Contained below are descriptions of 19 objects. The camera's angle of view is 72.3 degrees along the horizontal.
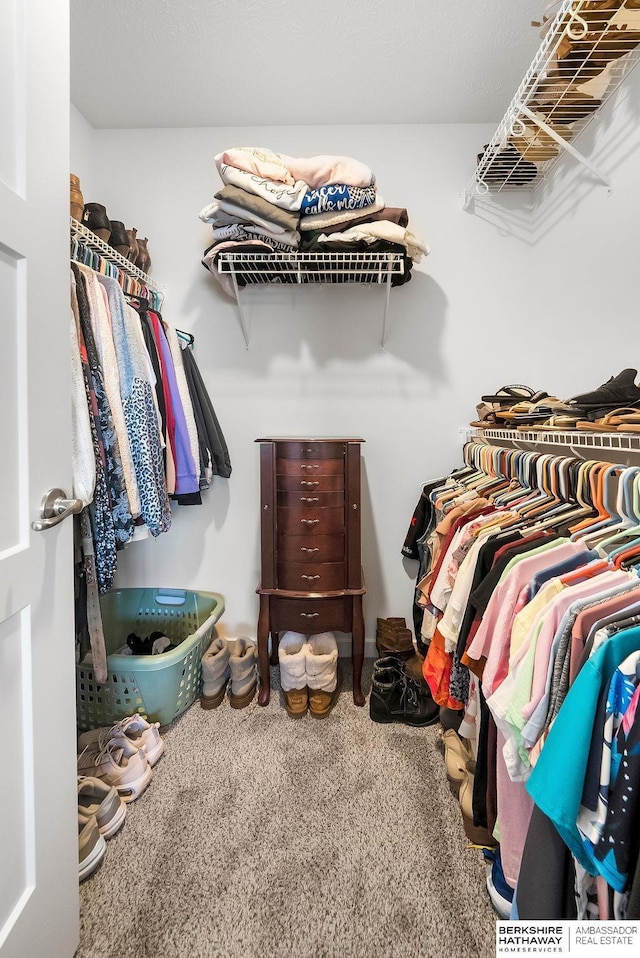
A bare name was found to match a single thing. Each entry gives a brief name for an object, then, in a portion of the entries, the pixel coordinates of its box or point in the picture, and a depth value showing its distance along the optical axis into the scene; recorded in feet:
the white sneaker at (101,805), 3.90
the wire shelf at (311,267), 5.60
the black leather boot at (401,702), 5.41
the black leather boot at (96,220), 5.18
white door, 2.37
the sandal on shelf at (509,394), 5.58
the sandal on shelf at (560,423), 3.77
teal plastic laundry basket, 5.17
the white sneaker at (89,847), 3.53
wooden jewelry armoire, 5.60
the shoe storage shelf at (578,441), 3.58
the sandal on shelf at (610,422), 3.27
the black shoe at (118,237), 5.66
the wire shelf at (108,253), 4.51
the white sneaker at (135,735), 4.74
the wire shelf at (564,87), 3.90
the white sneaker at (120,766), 4.36
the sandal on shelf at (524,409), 4.61
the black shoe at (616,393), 3.51
